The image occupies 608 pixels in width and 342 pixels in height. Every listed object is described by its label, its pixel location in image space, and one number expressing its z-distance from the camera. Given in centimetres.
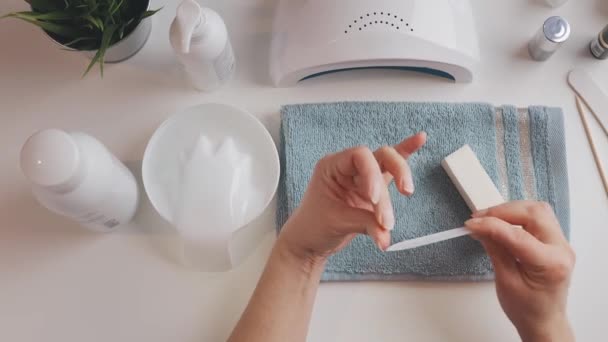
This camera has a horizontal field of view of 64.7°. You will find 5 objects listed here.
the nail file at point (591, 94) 60
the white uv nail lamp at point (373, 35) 54
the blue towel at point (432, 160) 55
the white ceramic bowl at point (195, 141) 55
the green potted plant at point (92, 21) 51
